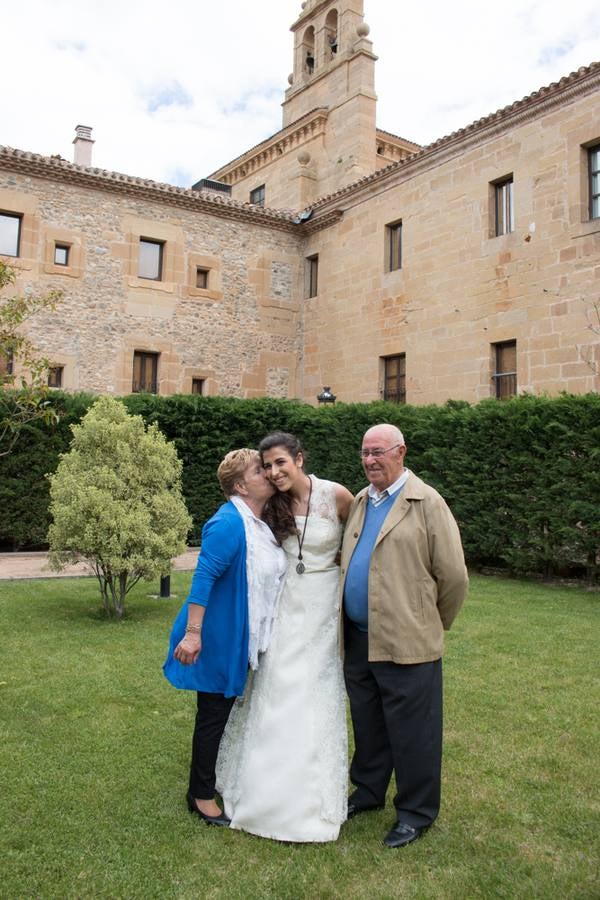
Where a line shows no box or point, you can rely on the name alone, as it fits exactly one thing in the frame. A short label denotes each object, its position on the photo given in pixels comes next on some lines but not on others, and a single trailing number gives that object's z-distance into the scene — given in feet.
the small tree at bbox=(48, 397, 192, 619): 23.54
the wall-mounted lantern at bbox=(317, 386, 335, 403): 55.65
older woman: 10.73
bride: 10.41
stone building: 46.42
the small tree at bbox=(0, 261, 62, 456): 20.67
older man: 10.38
